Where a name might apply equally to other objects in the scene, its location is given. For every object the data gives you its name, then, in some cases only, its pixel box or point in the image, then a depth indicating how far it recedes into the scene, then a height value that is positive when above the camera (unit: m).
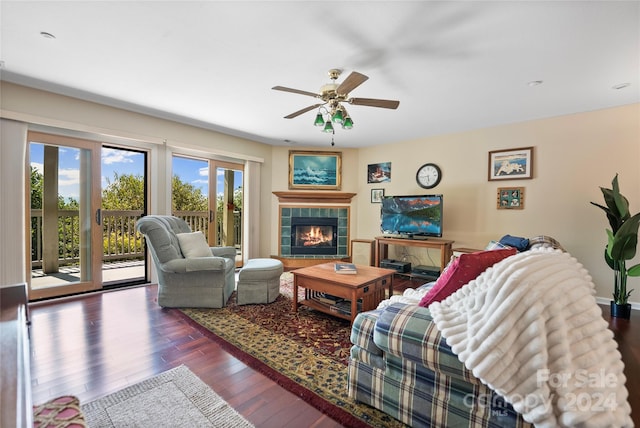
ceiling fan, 2.27 +0.95
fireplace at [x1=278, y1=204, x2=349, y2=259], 5.29 -0.40
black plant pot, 2.91 -1.06
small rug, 1.40 -1.06
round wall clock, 4.57 +0.58
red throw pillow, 1.45 -0.33
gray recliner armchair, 2.82 -0.66
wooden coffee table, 2.47 -0.72
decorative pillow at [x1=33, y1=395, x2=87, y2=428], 0.72 -0.56
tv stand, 4.08 -0.52
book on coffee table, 2.78 -0.60
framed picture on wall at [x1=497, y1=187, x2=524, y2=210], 3.85 +0.17
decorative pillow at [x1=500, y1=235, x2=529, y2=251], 2.71 -0.33
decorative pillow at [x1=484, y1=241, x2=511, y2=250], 2.55 -0.34
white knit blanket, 0.95 -0.51
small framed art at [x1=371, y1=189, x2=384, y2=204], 5.24 +0.29
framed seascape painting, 5.36 +0.78
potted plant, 2.69 -0.32
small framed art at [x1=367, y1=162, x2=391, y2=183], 5.16 +0.72
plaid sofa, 1.16 -0.80
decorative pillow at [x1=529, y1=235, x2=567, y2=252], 2.54 -0.31
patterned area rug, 1.54 -1.07
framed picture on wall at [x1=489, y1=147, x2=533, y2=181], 3.79 +0.65
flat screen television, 4.25 -0.08
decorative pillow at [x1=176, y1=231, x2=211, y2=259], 3.09 -0.40
